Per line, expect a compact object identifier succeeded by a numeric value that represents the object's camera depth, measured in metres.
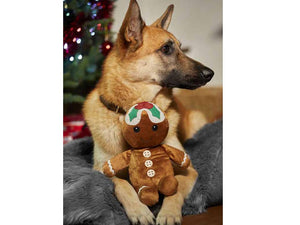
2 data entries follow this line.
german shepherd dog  1.47
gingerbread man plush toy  1.40
